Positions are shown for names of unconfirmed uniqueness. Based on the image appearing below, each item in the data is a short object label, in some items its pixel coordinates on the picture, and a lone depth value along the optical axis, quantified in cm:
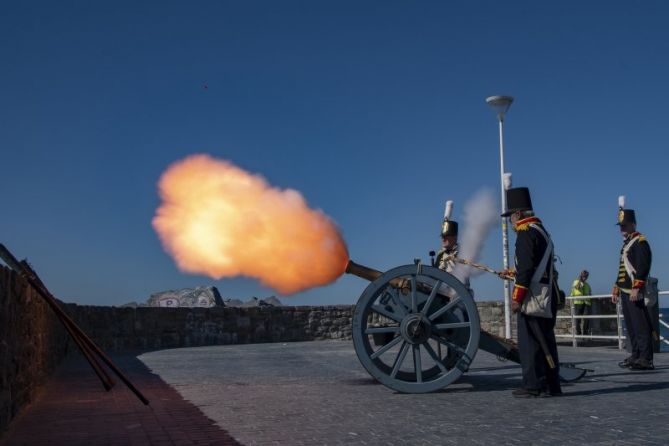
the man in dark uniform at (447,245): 948
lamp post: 1684
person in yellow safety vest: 1655
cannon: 766
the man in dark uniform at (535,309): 728
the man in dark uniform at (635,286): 986
